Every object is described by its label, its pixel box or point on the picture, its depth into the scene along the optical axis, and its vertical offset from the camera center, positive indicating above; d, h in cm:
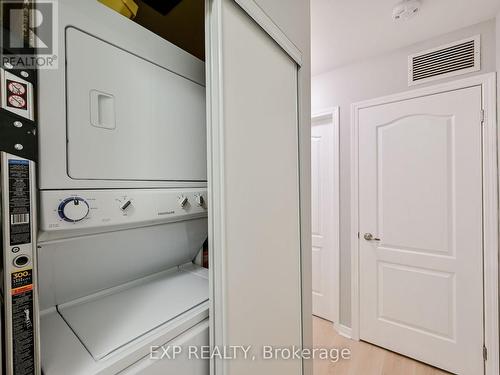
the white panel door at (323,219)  266 -39
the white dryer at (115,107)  57 +24
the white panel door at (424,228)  183 -37
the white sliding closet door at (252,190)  74 -1
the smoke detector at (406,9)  156 +121
